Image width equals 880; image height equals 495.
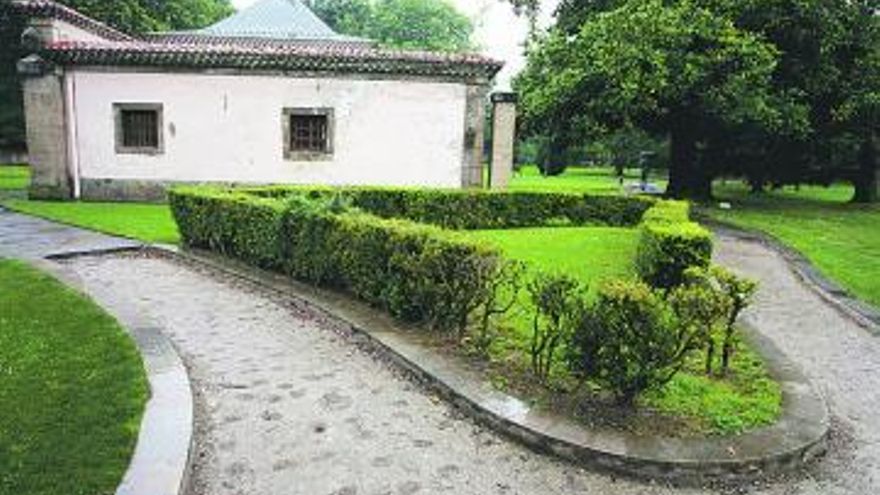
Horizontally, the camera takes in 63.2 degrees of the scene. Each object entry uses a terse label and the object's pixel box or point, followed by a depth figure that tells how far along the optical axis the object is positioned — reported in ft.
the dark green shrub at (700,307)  18.76
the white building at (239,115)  64.95
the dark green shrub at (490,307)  22.81
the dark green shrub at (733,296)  21.36
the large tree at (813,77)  68.03
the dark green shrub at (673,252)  31.35
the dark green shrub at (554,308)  19.31
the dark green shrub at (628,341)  17.79
